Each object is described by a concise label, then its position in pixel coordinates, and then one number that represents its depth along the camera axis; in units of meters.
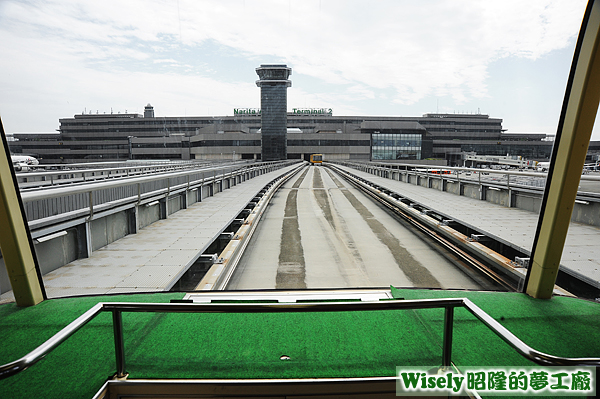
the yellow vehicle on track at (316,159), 84.25
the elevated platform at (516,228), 5.46
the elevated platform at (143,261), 4.61
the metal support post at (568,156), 3.39
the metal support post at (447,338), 2.59
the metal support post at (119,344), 2.60
